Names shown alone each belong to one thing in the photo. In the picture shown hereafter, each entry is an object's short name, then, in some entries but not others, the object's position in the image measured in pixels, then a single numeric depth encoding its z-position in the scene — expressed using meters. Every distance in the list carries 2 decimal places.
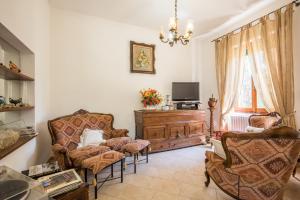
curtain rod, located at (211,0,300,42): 2.82
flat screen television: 4.60
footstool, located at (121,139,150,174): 2.81
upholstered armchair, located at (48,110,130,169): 2.37
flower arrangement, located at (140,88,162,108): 4.06
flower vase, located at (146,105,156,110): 4.23
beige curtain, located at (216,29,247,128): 3.86
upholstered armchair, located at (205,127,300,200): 1.50
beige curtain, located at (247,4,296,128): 2.93
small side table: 1.19
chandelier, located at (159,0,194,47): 2.57
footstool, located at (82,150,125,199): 2.12
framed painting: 4.20
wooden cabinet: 3.76
